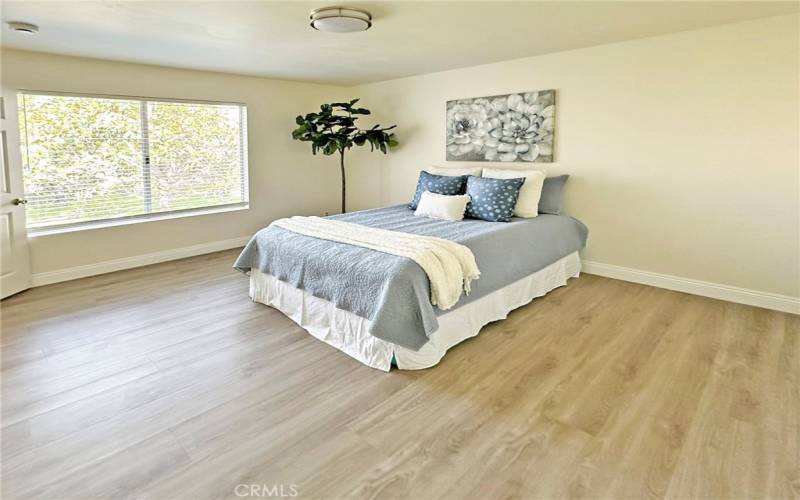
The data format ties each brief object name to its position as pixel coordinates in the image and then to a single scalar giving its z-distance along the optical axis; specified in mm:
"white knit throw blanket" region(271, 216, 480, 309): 2553
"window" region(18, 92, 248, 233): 4023
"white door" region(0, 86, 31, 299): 3672
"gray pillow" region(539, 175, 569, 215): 4227
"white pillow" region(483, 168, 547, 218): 4023
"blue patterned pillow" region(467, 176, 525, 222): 3852
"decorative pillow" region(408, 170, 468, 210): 4297
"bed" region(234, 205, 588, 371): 2457
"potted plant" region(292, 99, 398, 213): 5477
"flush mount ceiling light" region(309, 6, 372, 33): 2797
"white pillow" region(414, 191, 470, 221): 3939
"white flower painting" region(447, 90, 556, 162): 4402
